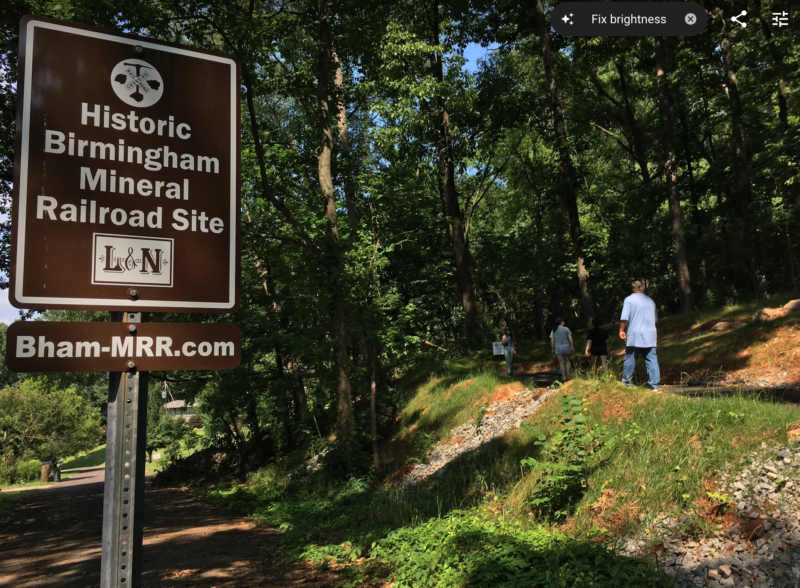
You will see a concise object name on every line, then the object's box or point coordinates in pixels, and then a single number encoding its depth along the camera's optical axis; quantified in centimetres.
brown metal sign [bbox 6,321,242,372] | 178
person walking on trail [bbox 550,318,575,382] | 1330
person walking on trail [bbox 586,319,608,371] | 1152
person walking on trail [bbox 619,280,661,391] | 830
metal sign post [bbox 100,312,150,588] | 175
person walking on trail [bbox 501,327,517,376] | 1639
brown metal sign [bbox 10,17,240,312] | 182
